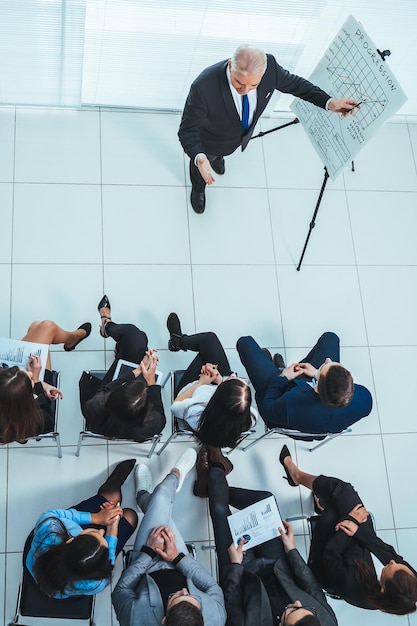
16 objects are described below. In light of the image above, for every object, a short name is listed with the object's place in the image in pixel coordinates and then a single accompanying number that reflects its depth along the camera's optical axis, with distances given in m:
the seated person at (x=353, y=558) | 2.80
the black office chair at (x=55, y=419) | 3.13
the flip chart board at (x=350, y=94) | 3.11
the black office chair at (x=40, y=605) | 2.88
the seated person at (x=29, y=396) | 2.74
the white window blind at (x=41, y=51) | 3.56
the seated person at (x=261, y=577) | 2.83
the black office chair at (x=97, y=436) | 3.14
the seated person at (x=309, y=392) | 2.97
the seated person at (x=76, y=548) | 2.63
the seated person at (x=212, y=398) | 2.94
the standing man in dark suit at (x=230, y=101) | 3.39
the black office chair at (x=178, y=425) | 3.31
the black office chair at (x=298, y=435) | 3.25
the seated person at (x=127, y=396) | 2.86
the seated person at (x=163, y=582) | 2.69
